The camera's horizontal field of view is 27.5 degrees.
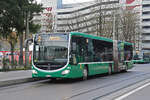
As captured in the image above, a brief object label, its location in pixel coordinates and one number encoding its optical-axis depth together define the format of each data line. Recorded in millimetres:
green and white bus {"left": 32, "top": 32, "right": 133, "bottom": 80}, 16312
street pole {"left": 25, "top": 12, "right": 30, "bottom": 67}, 30611
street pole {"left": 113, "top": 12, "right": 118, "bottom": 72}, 24616
